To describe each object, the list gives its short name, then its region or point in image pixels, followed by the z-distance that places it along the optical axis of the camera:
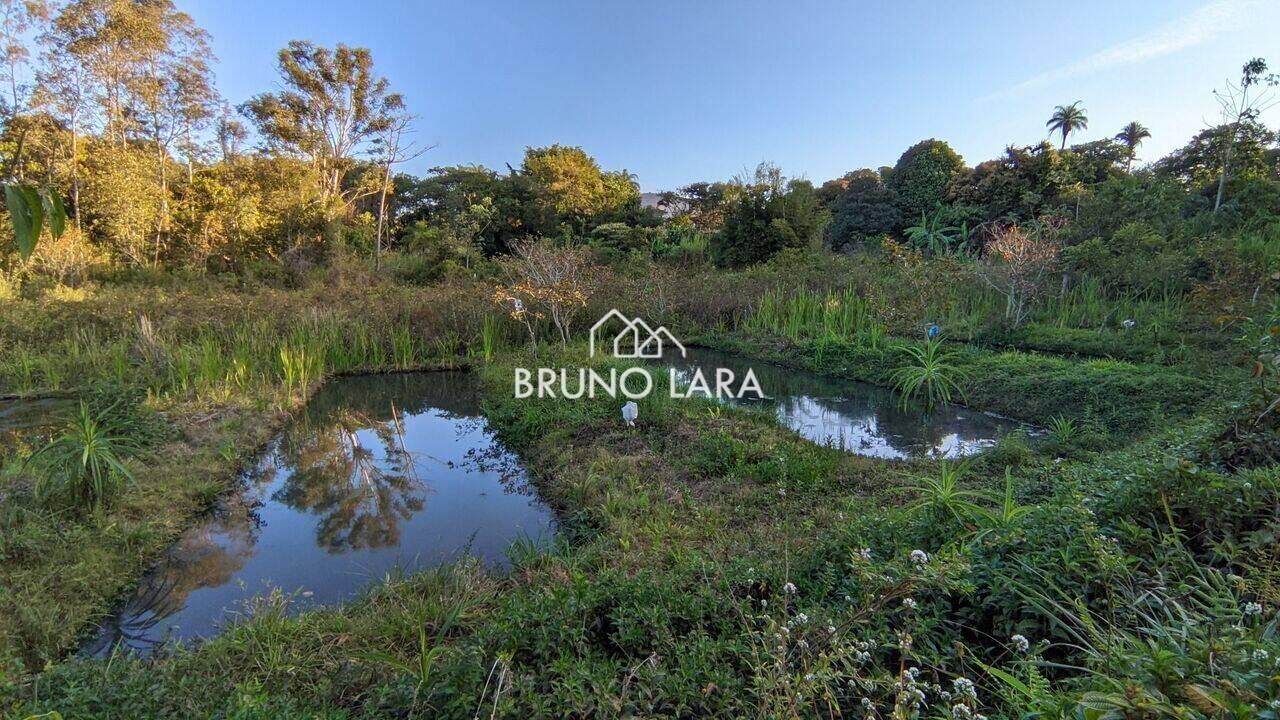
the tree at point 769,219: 15.41
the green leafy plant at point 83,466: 3.18
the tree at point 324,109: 15.42
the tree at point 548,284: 7.52
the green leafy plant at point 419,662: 1.71
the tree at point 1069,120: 20.50
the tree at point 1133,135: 20.03
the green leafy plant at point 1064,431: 4.31
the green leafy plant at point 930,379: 5.88
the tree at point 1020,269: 7.65
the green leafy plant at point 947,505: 2.22
